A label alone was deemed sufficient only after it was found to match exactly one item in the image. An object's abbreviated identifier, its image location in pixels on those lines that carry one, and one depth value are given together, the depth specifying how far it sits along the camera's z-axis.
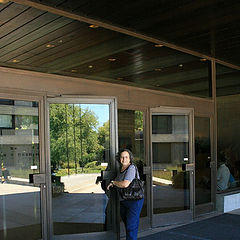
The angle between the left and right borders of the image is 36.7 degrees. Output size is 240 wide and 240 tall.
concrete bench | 7.05
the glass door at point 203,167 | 6.82
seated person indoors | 7.32
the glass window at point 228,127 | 7.42
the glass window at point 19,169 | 4.21
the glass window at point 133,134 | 5.38
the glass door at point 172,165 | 5.94
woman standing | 4.34
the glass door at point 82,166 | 4.62
